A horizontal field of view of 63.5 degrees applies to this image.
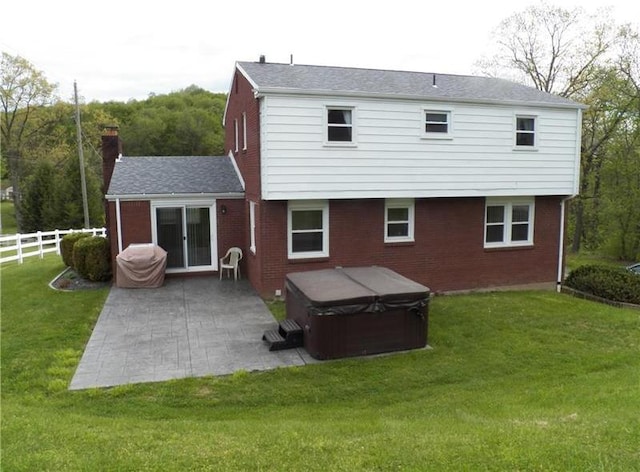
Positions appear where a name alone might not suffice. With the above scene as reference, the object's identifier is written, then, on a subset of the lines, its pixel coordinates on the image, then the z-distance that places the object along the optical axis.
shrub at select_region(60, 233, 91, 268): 16.56
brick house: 12.64
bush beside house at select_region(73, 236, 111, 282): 14.82
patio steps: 9.38
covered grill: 14.13
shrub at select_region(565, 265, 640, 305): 14.27
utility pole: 29.52
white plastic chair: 15.38
